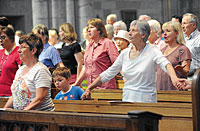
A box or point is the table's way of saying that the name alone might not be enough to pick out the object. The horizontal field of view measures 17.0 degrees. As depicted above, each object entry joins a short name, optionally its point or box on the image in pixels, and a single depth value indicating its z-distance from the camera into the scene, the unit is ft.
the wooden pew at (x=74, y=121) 17.44
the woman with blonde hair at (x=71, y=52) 36.43
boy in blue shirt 29.58
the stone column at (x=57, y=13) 70.21
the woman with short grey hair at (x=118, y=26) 44.01
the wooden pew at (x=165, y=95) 27.30
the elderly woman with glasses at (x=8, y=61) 29.82
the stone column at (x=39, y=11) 69.43
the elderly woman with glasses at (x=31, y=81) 22.23
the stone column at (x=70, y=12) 71.07
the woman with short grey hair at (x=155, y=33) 36.63
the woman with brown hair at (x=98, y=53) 31.30
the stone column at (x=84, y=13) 70.59
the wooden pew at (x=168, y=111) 24.27
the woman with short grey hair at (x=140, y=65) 23.94
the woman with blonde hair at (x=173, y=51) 29.09
